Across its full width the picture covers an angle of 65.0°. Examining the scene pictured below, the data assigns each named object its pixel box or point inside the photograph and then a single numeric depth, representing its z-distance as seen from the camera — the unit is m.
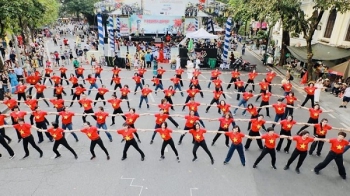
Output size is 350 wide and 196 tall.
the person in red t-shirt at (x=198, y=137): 8.08
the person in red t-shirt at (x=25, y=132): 8.30
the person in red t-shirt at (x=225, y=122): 9.00
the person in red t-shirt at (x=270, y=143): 7.68
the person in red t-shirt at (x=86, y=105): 10.49
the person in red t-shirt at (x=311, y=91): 12.27
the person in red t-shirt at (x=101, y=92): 12.45
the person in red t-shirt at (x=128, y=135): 8.12
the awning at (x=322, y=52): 16.67
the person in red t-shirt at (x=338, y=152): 7.36
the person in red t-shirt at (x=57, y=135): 8.20
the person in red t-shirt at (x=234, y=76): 14.90
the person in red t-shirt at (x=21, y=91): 12.73
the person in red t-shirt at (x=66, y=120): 9.48
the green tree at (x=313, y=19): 13.77
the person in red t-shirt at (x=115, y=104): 10.65
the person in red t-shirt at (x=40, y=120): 9.47
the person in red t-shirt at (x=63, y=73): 15.82
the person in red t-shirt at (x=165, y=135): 8.23
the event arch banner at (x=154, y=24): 31.16
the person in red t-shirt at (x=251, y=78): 14.80
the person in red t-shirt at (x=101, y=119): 9.39
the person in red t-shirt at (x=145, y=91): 12.30
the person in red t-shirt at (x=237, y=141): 7.89
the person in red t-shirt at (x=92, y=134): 8.18
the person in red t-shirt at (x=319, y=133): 8.38
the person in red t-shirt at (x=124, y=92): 12.21
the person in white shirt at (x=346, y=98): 13.24
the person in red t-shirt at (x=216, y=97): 11.95
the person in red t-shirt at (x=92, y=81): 14.05
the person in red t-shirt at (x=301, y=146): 7.57
